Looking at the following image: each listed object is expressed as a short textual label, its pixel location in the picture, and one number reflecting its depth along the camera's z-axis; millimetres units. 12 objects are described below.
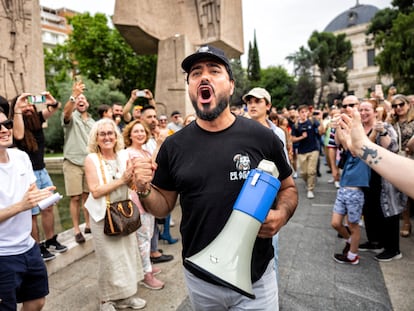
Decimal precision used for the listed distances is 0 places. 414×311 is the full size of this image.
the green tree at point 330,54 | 45375
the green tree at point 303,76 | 42312
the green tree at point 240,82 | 38762
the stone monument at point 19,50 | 4715
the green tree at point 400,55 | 22297
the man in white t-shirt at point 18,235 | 2129
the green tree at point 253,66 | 55312
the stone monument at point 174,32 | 7980
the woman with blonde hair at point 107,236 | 2955
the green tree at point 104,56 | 27641
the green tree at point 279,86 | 45753
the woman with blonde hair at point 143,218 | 3490
